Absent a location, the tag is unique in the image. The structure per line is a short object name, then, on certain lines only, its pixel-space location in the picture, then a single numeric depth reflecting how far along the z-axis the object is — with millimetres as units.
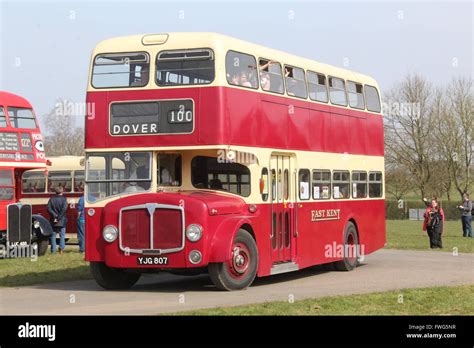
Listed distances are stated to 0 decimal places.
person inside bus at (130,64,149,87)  16234
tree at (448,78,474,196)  72938
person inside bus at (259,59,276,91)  17309
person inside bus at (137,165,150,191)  16109
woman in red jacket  28719
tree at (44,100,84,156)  74562
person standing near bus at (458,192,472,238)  36562
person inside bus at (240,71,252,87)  16531
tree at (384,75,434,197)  75062
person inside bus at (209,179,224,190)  16547
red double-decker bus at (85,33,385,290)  15531
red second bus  24828
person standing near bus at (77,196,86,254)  26753
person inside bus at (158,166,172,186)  16359
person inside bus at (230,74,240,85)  16172
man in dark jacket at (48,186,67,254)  27109
